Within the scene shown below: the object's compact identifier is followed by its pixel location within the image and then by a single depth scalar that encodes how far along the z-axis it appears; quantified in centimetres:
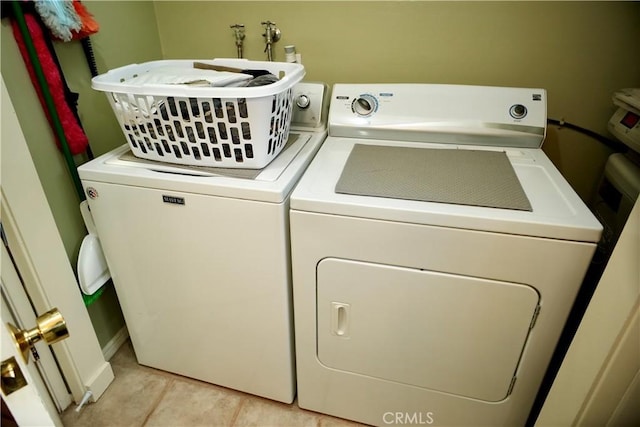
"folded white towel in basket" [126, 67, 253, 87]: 112
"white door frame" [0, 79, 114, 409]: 108
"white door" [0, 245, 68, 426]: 58
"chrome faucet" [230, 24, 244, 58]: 169
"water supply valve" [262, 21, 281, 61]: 164
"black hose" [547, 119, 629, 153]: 151
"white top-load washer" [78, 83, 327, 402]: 113
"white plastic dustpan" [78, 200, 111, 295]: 138
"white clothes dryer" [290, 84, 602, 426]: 99
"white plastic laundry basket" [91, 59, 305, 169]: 105
